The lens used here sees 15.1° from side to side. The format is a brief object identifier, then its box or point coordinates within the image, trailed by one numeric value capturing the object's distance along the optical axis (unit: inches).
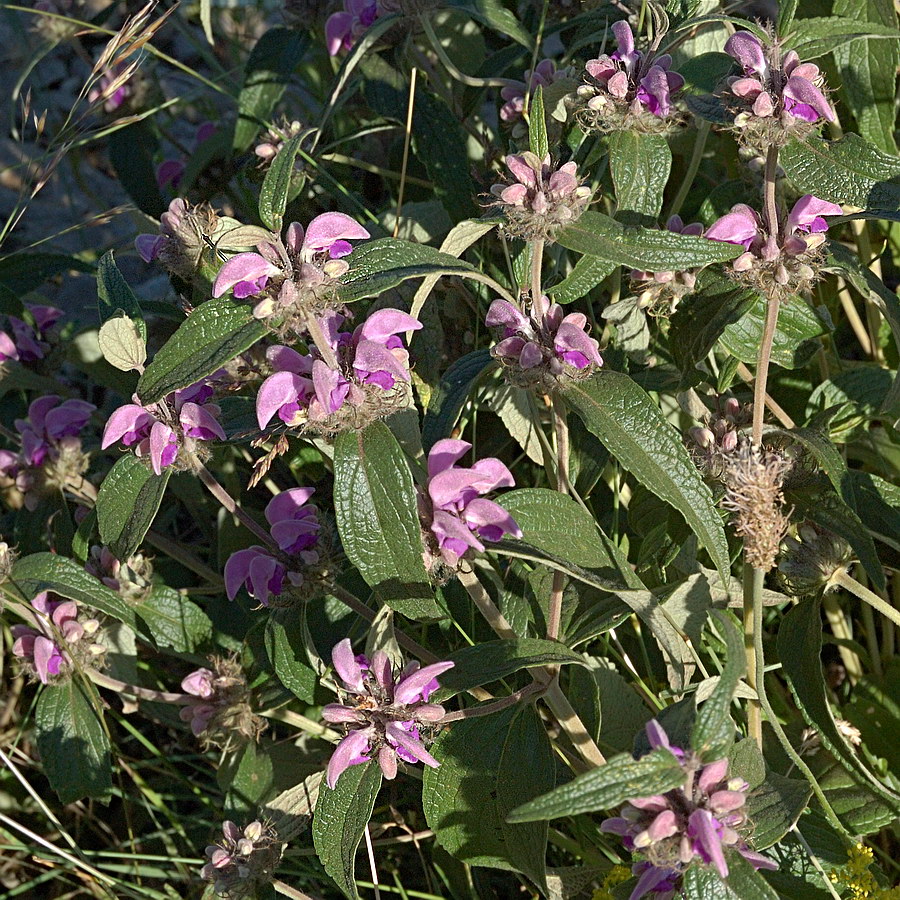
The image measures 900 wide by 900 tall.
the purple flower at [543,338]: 49.6
